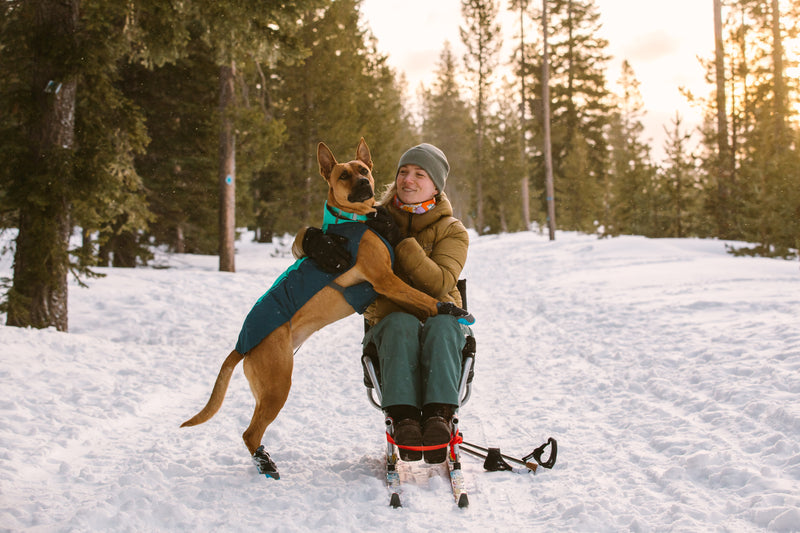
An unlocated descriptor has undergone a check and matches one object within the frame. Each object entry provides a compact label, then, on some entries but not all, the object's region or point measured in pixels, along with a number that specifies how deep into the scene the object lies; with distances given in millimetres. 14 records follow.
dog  2766
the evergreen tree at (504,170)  29797
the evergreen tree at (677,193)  16406
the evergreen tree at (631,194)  17578
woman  2660
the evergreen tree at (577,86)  30703
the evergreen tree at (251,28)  6742
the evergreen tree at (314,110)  16562
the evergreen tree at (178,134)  11664
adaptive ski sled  2670
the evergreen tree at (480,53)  32406
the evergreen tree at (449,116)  49562
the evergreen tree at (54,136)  5844
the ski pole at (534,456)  2917
